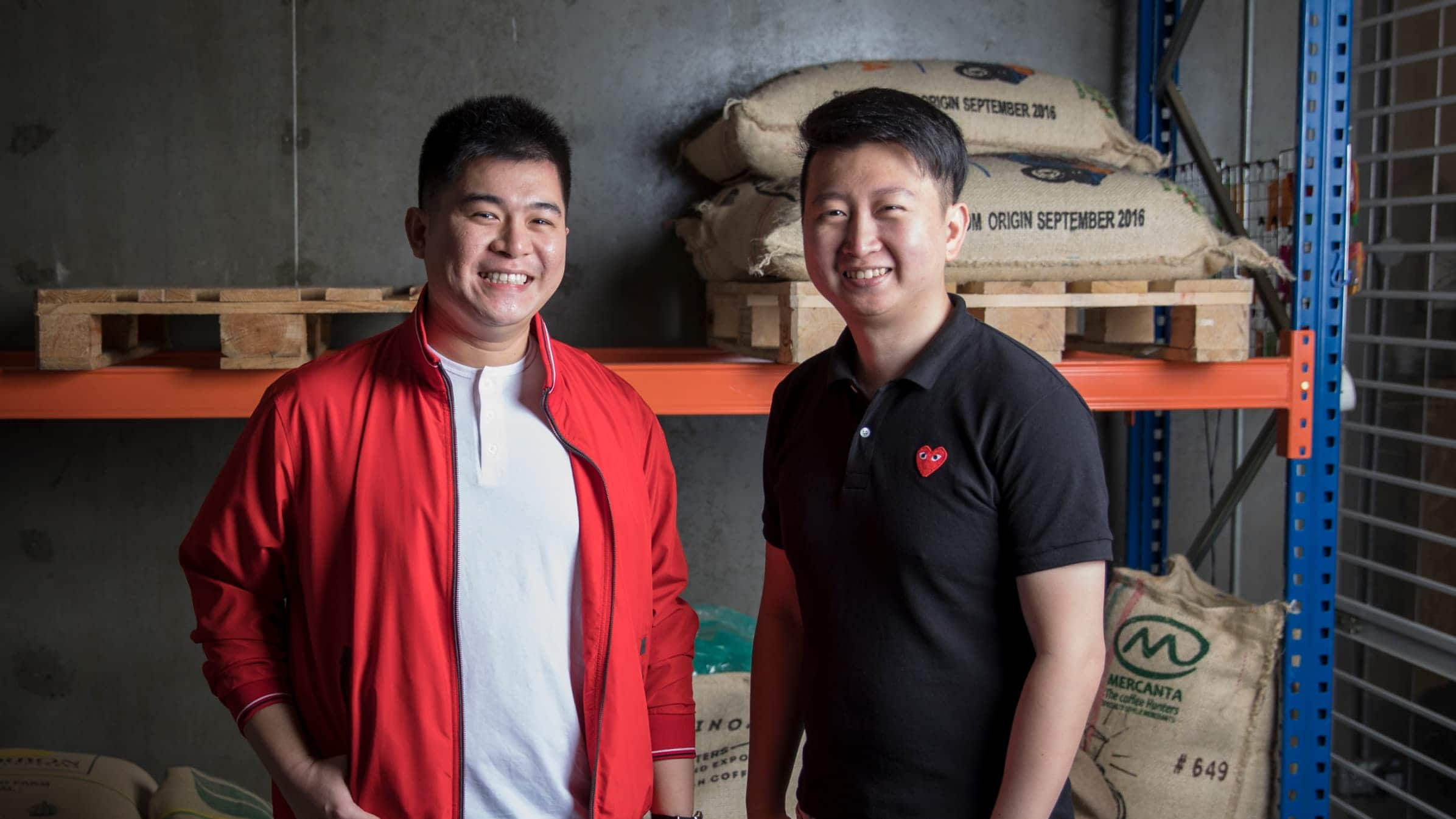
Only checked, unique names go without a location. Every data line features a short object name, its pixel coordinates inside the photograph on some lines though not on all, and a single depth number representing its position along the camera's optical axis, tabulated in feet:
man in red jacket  6.06
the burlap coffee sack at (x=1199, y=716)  10.80
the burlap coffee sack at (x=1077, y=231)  10.36
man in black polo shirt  5.44
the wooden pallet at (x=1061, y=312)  10.26
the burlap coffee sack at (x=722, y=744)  10.81
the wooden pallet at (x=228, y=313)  9.50
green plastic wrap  11.98
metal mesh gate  13.28
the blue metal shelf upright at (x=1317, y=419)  10.28
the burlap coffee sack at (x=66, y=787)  10.41
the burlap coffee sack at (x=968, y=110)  11.68
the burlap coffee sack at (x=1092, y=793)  11.06
